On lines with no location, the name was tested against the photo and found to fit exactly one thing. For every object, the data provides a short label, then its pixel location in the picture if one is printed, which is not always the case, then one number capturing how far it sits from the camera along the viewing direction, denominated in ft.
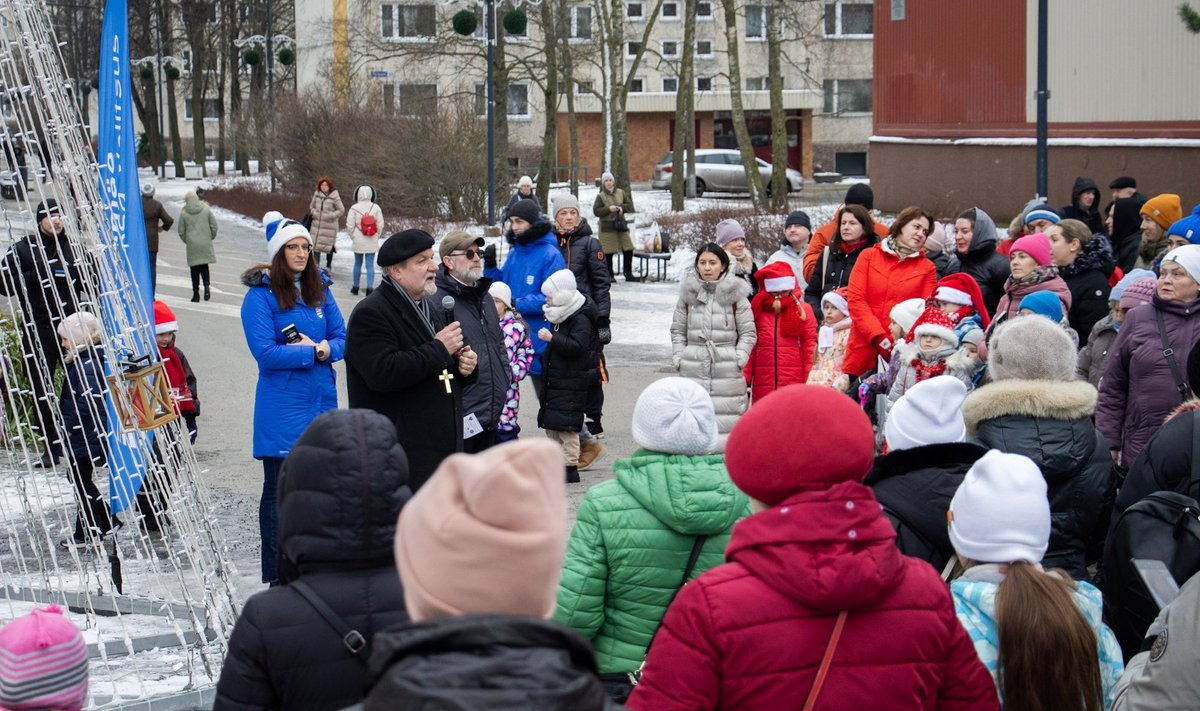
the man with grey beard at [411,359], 20.20
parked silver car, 149.28
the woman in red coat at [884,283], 29.12
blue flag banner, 19.39
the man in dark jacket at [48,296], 31.91
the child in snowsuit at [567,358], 30.81
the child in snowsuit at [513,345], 28.60
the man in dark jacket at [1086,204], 45.03
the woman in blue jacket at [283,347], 22.63
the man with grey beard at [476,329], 23.82
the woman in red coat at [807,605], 8.96
